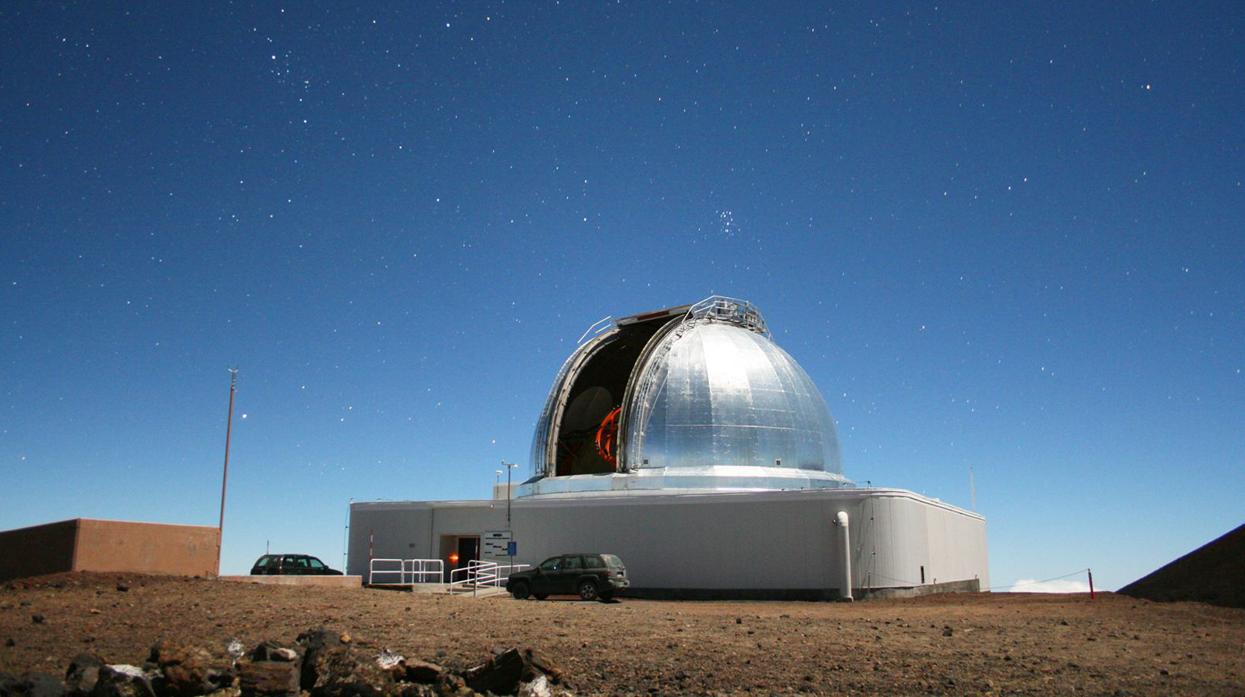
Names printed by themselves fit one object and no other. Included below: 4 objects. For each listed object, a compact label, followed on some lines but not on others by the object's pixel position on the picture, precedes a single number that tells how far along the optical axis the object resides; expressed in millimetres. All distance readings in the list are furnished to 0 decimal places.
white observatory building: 24328
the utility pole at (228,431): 25750
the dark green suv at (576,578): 22609
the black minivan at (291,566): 25327
